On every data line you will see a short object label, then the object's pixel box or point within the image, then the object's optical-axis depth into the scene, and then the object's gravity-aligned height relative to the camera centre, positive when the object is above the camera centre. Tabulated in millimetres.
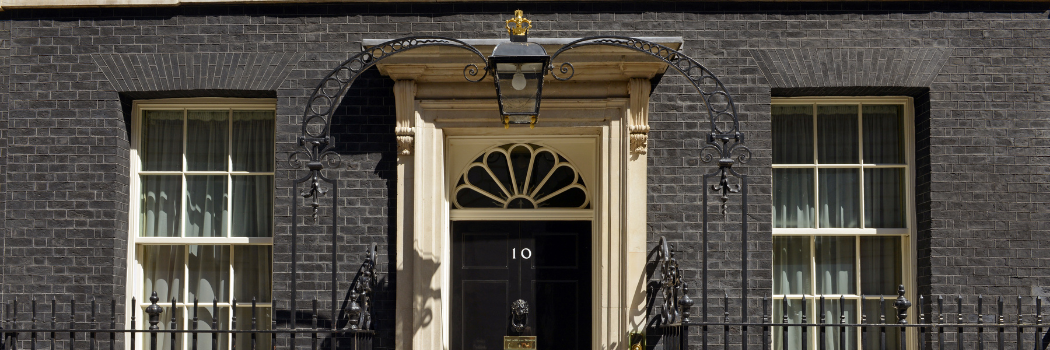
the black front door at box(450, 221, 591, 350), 7918 -306
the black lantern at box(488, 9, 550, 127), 6340 +1053
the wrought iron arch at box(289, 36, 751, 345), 6648 +918
